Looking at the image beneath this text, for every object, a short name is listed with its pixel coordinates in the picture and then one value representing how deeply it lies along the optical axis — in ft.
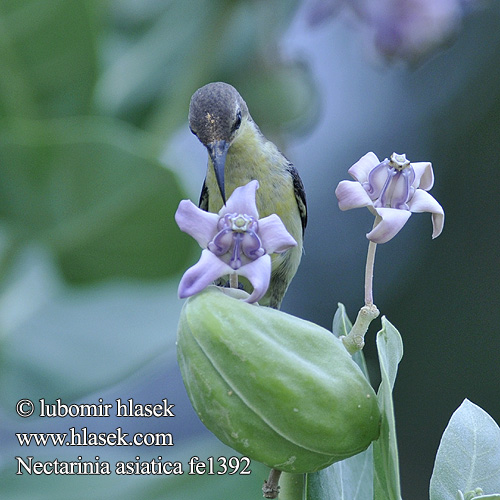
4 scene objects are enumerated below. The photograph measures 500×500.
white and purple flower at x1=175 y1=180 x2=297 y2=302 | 6.26
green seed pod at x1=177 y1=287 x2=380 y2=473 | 6.21
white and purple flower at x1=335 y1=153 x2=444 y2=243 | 6.28
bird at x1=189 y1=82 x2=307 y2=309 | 6.82
